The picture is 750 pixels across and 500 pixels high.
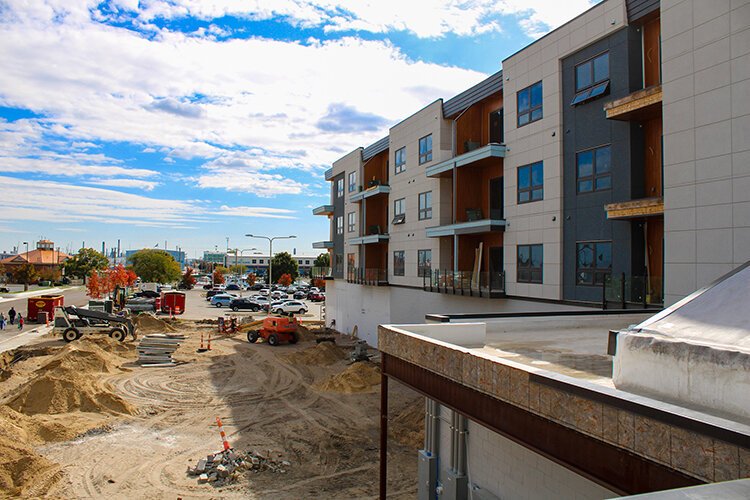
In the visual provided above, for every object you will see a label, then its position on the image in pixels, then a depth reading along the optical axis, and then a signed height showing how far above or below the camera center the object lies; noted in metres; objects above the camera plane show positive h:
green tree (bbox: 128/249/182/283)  100.00 -0.53
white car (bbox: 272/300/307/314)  60.38 -5.03
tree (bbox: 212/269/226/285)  106.04 -2.75
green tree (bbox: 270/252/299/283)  101.56 +0.19
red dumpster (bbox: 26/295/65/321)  46.84 -3.88
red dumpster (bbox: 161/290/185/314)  56.62 -4.24
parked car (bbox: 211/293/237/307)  69.94 -4.86
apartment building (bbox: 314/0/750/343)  13.02 +3.41
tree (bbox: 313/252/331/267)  118.38 +1.00
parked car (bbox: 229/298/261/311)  62.81 -4.90
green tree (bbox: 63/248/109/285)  109.69 +0.18
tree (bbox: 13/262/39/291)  96.12 -1.96
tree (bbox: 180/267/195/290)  108.06 -3.47
